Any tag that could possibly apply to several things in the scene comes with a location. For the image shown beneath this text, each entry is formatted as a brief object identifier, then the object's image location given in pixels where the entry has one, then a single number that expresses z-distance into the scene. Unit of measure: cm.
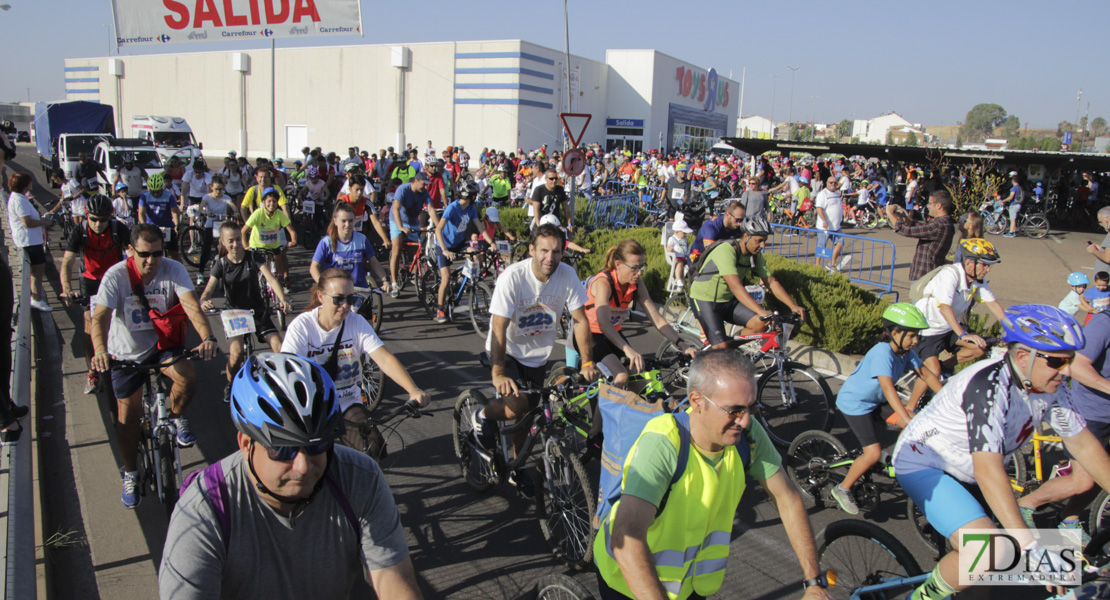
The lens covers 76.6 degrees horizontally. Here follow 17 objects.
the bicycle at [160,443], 468
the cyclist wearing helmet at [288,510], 187
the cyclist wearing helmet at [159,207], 1169
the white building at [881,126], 11856
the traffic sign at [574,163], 1296
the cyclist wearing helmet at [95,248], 655
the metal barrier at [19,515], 314
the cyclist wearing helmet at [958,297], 641
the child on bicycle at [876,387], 462
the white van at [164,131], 2877
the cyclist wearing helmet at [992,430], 303
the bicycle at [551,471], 427
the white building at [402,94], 4491
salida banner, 2495
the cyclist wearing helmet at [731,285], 686
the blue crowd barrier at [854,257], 1442
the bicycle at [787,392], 643
